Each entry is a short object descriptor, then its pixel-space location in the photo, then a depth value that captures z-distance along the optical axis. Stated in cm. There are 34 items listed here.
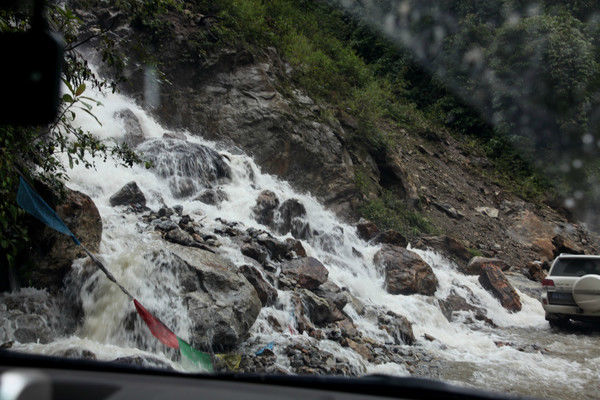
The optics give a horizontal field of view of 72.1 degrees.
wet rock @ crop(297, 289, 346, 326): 728
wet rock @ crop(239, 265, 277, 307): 686
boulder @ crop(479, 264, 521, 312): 1184
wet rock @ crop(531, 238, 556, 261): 1780
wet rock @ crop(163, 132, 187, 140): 1268
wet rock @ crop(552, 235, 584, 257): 1789
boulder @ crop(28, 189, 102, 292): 509
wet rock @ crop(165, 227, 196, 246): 721
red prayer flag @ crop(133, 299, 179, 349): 420
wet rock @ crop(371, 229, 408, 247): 1322
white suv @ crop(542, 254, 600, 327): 798
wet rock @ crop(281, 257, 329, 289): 811
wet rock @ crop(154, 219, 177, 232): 771
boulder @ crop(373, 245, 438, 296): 1065
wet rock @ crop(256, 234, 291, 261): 876
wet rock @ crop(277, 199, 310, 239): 1177
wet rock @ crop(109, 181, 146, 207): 885
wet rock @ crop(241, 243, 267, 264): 809
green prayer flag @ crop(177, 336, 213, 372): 436
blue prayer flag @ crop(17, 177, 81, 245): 408
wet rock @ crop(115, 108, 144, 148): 1207
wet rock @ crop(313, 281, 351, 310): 797
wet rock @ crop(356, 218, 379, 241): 1360
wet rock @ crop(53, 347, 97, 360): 404
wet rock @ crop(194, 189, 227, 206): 1076
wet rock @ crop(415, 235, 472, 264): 1490
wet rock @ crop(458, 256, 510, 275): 1396
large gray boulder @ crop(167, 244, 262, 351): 534
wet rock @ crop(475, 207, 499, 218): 1972
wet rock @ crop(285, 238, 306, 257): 956
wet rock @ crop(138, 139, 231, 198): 1115
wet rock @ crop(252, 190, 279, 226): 1127
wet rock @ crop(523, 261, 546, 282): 1534
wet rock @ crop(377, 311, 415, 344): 780
